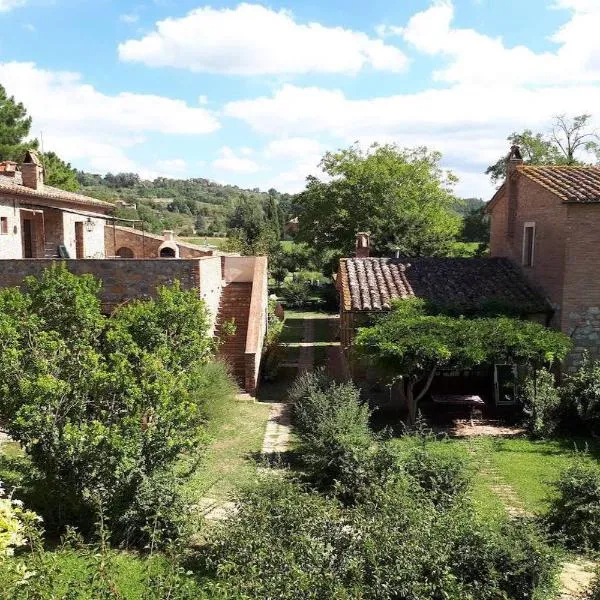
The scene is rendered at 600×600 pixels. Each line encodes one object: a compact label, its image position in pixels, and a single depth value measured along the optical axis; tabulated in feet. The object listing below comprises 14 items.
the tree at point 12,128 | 100.36
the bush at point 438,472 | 28.61
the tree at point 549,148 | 123.54
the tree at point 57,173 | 112.27
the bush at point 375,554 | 19.40
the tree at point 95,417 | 25.22
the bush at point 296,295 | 126.72
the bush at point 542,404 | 43.19
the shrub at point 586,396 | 42.75
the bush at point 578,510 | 26.32
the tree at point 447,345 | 41.22
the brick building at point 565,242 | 47.57
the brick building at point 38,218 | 60.29
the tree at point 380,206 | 93.40
